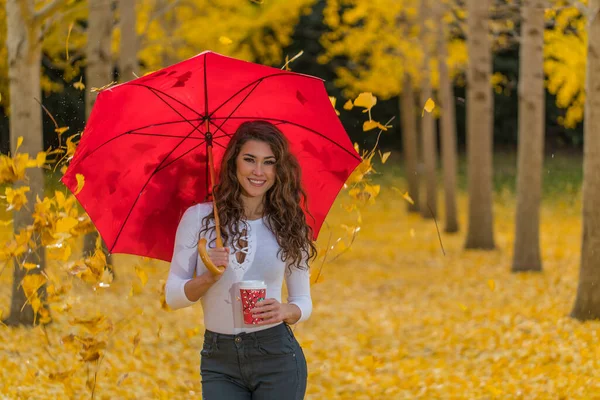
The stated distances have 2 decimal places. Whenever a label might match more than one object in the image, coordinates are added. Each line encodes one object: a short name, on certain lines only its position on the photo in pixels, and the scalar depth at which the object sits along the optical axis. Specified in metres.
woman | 5.85
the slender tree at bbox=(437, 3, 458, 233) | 33.09
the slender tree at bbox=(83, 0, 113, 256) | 19.16
